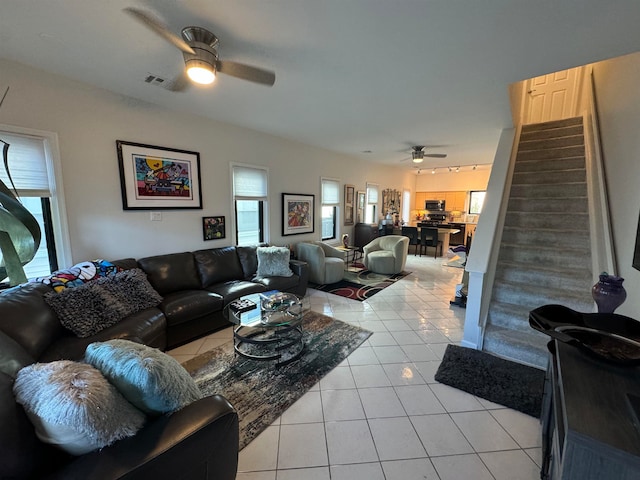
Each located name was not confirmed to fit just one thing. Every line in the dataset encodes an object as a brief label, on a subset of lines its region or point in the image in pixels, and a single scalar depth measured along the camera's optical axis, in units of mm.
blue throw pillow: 1034
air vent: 2308
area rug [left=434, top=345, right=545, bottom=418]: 1954
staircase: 2605
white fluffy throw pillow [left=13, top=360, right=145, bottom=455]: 862
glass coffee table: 2324
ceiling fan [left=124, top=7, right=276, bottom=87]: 1640
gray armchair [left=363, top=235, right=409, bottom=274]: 5258
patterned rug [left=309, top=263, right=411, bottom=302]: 4211
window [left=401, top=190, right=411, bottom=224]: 8969
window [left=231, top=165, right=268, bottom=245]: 3973
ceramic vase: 1512
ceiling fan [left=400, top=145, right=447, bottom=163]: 4980
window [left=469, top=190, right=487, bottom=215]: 8414
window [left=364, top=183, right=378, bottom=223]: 7102
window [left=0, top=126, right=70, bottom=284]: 2209
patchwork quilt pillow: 2161
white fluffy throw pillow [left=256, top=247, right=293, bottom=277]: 3666
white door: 5086
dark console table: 816
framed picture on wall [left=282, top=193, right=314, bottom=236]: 4660
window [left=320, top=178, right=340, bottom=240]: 5617
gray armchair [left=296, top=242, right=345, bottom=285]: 4480
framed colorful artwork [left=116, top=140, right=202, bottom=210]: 2840
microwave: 8883
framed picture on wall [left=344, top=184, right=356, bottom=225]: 6219
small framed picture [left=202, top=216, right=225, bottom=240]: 3588
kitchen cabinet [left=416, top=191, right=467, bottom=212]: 8695
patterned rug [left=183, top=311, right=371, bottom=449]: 1852
